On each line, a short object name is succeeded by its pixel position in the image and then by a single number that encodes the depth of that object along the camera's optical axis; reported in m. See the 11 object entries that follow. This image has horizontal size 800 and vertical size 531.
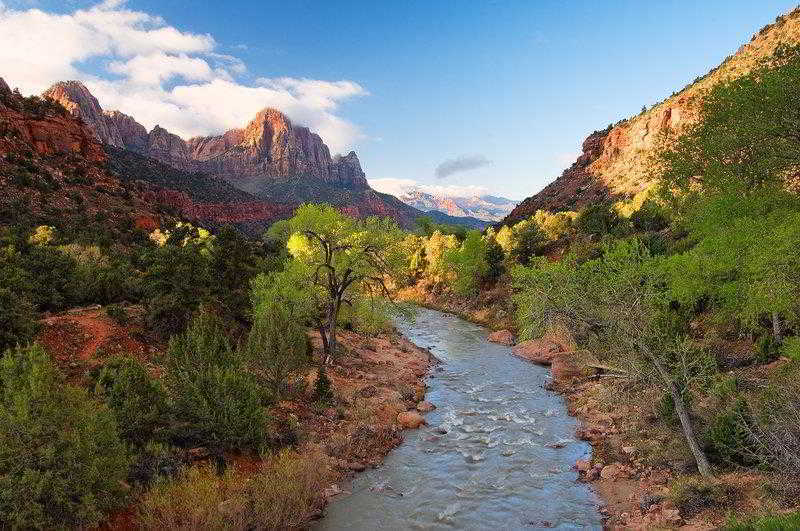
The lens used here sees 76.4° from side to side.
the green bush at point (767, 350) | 23.25
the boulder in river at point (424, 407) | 25.90
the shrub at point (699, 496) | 13.38
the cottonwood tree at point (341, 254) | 30.83
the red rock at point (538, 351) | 36.67
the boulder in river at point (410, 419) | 23.37
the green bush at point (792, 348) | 16.61
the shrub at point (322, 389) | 23.19
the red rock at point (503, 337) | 45.00
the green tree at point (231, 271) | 29.17
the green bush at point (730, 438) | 15.06
